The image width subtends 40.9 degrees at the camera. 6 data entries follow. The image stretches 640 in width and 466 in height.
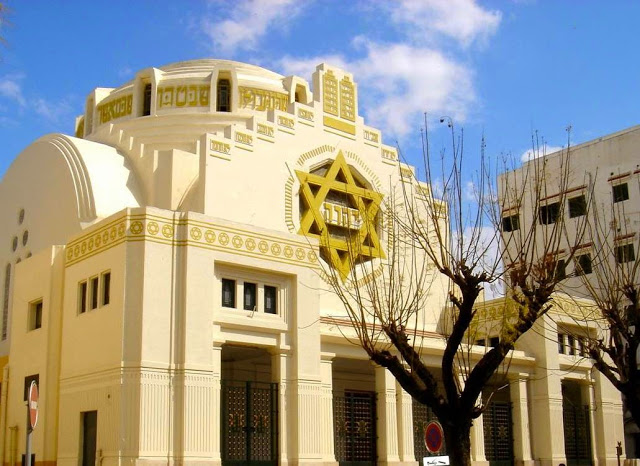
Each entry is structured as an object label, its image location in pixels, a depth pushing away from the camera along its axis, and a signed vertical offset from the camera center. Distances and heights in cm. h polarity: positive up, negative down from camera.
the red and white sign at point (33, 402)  1103 +37
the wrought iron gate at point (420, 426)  2366 +0
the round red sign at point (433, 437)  1427 -18
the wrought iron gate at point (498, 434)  2580 -27
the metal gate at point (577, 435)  2744 -35
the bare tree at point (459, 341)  1399 +139
